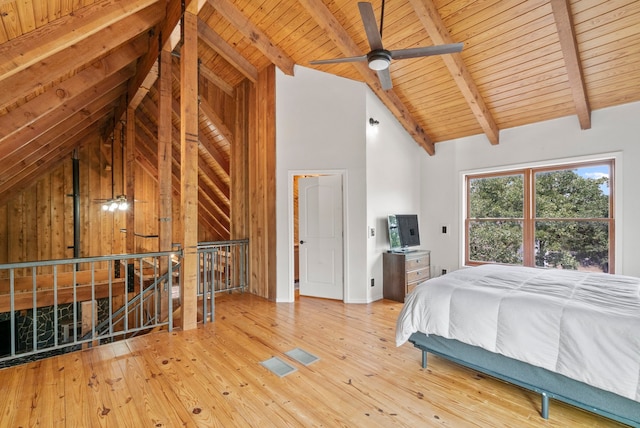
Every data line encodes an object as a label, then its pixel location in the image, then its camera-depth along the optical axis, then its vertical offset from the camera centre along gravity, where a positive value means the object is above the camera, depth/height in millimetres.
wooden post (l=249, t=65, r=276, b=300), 4680 +401
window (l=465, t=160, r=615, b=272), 4152 -68
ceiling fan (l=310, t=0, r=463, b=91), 2389 +1325
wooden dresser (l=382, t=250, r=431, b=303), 4617 -906
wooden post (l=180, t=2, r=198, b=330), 3383 +534
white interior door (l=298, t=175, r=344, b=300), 4719 -341
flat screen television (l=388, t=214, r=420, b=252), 4875 -302
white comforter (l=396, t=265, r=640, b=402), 1700 -689
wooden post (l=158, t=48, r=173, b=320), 4328 +664
